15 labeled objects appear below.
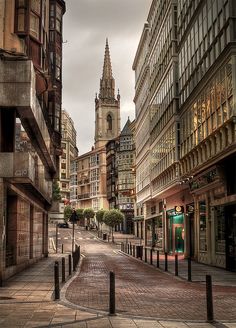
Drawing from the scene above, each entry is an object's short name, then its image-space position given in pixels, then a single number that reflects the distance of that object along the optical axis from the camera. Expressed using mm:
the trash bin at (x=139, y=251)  35344
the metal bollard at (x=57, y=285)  14047
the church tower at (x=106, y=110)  175625
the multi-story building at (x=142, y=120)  51166
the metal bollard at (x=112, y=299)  11531
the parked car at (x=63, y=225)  112844
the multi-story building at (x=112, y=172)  134288
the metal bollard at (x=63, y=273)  18641
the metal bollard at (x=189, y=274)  19750
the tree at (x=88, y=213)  134975
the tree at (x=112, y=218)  94812
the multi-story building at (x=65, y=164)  183750
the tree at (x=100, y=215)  112312
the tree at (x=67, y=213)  133825
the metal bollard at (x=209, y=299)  10828
